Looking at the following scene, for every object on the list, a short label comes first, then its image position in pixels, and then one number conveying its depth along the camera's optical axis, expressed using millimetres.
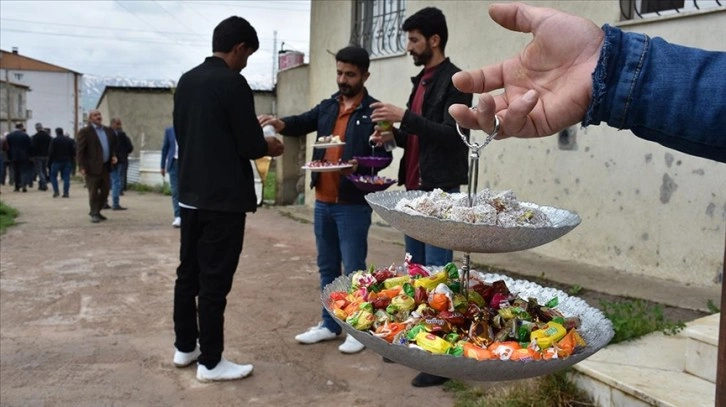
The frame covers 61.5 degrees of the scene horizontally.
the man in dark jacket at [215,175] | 3316
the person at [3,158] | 17406
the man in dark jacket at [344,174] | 3721
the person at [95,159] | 9609
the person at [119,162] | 11135
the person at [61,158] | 13898
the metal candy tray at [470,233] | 1371
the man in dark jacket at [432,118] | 3344
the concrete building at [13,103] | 44369
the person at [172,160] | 8455
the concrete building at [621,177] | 4922
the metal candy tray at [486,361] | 1242
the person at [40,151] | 16484
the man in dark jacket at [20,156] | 15844
